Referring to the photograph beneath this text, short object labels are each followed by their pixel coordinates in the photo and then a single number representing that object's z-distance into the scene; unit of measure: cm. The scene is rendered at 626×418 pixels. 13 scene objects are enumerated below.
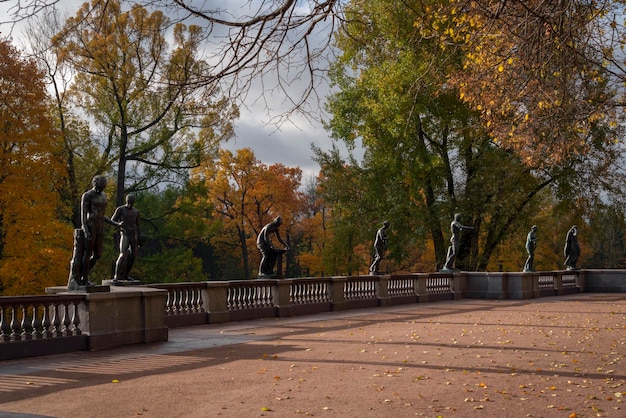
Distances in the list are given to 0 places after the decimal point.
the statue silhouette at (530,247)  3303
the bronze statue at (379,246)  2743
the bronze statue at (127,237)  1773
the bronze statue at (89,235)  1378
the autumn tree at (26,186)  2784
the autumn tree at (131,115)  3366
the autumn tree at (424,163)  3438
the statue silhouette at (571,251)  3638
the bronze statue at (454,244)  3061
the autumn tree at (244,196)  5488
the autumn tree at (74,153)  3459
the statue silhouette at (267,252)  2147
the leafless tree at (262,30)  746
